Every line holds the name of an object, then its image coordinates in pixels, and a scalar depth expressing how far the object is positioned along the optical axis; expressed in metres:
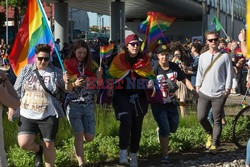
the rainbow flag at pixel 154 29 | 9.48
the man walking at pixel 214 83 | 8.15
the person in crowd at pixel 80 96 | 6.88
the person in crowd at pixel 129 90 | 7.18
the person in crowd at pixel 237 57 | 15.98
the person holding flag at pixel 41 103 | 6.27
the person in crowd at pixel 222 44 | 12.29
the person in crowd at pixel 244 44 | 6.37
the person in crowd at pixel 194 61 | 12.90
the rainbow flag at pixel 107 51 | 10.00
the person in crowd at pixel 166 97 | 7.69
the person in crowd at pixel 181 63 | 11.68
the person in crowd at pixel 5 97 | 4.17
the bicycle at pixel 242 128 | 8.91
